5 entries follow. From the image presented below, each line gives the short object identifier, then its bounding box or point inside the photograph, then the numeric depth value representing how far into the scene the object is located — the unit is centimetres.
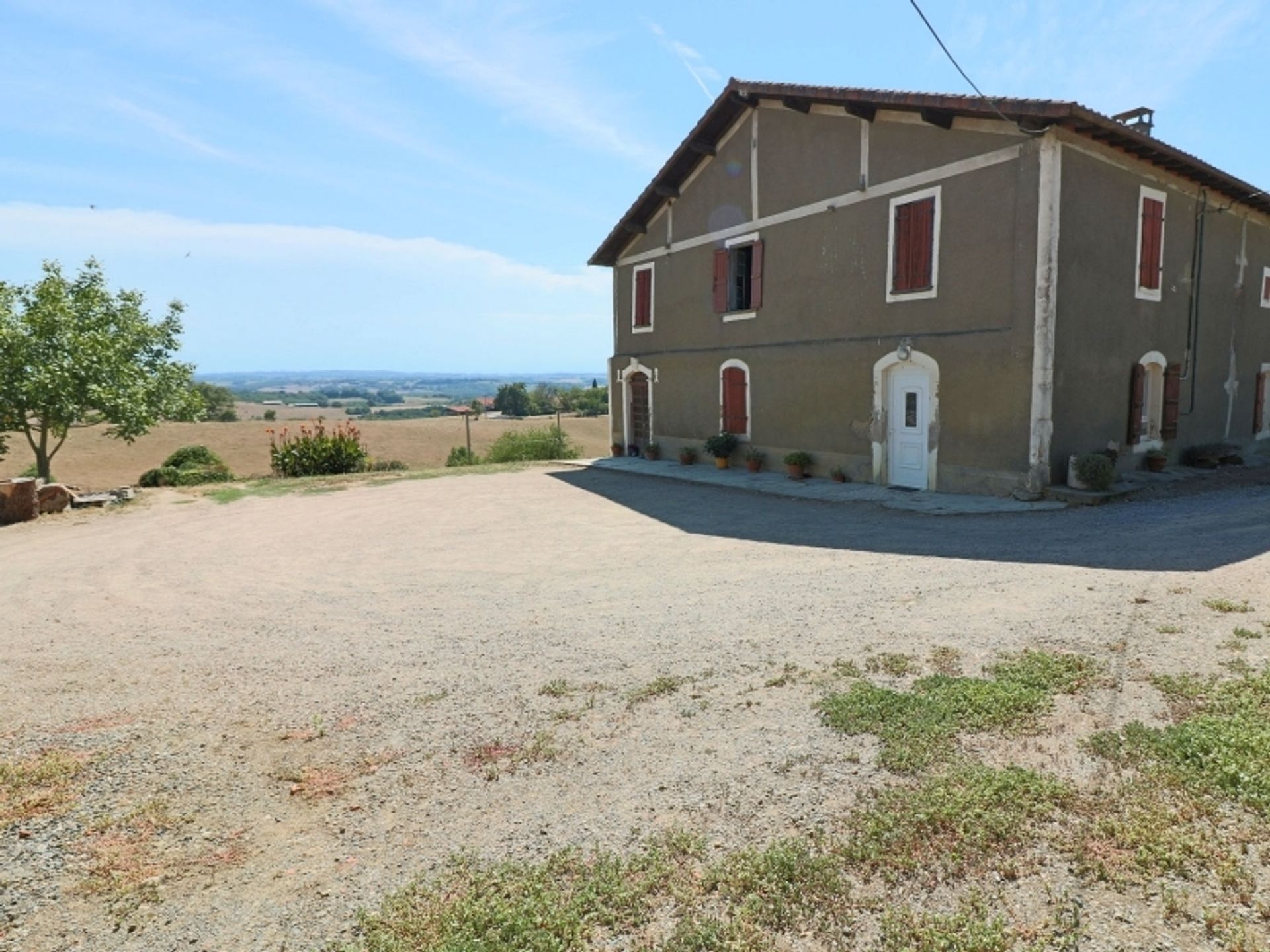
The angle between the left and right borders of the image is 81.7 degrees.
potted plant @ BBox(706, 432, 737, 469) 1559
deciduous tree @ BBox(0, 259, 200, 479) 1277
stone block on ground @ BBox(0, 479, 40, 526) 1122
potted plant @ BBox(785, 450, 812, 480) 1378
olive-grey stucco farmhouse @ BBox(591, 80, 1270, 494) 1025
